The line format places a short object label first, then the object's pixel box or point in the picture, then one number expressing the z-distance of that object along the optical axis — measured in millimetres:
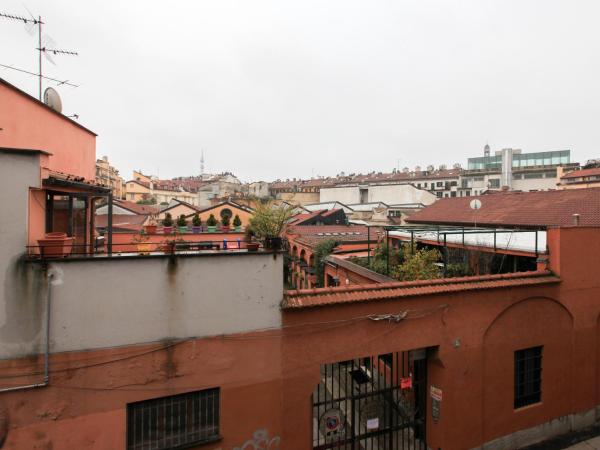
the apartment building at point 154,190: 73812
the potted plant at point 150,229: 11305
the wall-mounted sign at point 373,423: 8117
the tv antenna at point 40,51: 9992
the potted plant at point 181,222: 21872
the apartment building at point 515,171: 58312
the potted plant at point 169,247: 6484
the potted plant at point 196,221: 23797
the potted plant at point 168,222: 21438
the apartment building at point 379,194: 50178
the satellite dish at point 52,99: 9859
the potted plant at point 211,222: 24336
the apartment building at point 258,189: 76938
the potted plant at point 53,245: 5660
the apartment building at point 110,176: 60531
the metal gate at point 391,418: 7844
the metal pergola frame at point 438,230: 10293
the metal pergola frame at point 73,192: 6935
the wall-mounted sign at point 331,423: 7785
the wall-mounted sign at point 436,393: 8258
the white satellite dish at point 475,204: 18675
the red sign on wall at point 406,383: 8141
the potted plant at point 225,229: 17078
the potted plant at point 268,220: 14764
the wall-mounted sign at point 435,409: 8319
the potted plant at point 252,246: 6961
